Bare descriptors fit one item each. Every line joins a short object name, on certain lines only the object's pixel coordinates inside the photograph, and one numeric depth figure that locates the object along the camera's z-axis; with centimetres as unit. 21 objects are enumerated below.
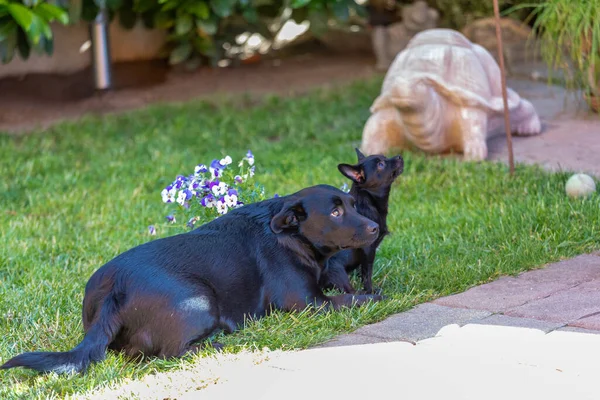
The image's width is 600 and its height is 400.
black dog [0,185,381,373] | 803
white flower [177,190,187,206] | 1005
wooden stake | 1325
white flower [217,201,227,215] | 1007
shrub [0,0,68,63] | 1609
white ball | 1232
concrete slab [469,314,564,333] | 814
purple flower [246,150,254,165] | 1025
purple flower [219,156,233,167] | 1004
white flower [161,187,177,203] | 1020
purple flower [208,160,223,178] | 1021
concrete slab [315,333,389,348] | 802
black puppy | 948
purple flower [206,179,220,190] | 1011
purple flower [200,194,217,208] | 1019
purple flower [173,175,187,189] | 1024
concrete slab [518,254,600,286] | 965
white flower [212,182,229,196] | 1005
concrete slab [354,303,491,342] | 816
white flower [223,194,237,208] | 1003
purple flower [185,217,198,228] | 1048
